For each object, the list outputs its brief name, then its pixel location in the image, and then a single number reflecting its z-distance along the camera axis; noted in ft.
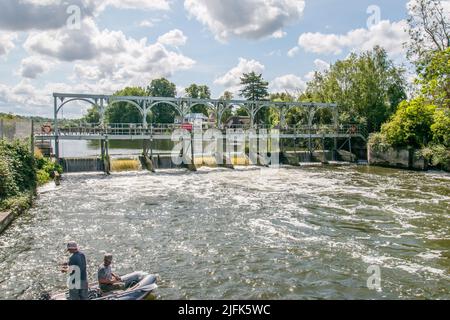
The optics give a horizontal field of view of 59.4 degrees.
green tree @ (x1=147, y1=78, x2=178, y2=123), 338.75
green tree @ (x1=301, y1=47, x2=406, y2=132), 173.27
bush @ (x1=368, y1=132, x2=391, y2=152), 138.82
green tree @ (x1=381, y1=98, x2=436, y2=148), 131.64
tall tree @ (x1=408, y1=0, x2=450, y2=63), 116.06
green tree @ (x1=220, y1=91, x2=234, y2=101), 376.76
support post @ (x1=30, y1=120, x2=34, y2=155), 83.05
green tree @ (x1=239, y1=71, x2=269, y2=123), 281.74
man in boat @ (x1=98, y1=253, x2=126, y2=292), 33.12
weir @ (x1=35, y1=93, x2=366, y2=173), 116.78
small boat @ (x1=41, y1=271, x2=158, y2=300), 31.50
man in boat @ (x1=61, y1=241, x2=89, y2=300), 30.53
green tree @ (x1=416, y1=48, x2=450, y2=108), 94.68
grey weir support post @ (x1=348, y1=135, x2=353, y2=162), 164.31
